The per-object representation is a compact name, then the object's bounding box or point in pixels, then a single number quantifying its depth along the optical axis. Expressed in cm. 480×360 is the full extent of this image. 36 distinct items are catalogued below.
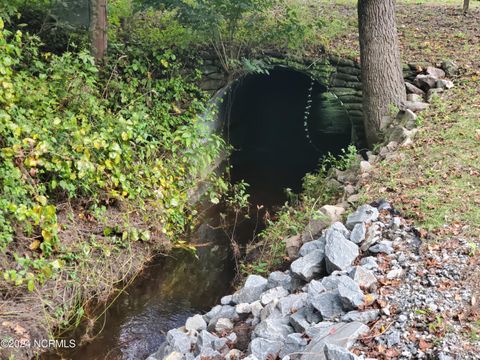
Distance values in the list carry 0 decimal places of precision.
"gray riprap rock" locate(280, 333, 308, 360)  370
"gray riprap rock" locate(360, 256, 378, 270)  435
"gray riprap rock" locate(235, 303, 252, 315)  483
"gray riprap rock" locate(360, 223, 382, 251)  471
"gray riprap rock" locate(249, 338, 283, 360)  382
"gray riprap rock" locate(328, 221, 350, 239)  492
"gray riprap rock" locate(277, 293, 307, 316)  429
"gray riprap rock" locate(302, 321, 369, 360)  344
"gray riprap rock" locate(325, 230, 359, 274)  452
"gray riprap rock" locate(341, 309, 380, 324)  371
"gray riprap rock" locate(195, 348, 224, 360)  419
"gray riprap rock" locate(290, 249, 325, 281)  471
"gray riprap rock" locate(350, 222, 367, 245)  480
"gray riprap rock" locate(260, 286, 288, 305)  471
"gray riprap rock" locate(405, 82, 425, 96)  826
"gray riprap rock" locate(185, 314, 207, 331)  496
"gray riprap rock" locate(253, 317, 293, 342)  399
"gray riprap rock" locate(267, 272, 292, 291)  489
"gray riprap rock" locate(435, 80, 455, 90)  797
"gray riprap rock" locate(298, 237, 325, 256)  502
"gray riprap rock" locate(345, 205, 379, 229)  503
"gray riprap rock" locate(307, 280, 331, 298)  422
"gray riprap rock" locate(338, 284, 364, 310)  386
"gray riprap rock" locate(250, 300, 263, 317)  465
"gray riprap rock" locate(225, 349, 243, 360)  408
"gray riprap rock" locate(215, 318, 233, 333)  470
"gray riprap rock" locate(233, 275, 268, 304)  507
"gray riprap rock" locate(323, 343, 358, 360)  312
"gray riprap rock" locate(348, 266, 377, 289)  408
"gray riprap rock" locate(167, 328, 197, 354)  452
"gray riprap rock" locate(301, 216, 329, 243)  549
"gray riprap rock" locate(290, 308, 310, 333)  399
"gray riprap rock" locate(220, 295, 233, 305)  524
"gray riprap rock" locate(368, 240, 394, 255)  455
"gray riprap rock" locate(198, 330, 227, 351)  433
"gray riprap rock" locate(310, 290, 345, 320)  394
